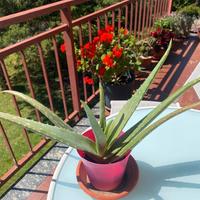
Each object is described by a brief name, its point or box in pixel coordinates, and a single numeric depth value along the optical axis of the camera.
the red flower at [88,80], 2.77
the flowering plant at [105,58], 2.67
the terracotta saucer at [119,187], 0.92
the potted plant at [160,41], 4.18
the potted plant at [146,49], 3.98
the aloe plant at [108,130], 0.81
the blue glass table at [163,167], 1.00
